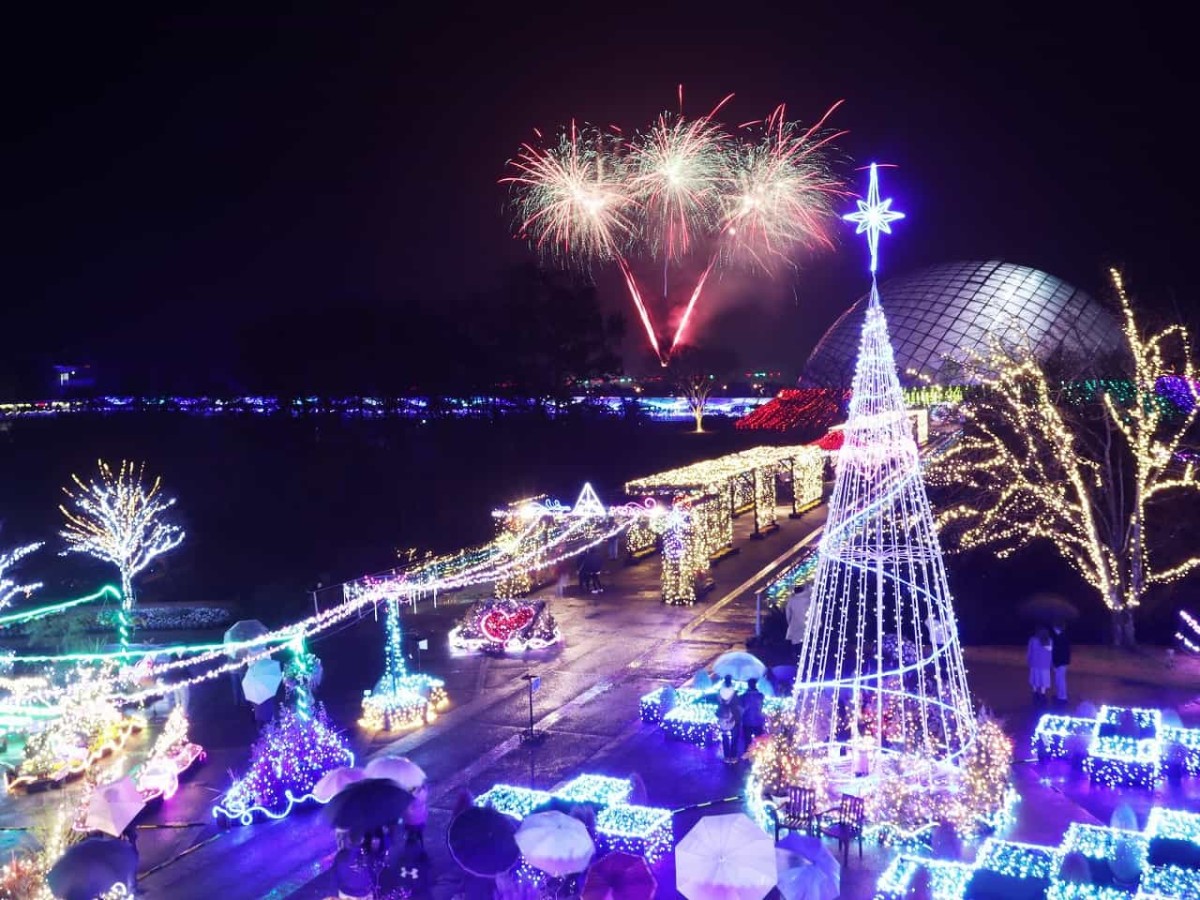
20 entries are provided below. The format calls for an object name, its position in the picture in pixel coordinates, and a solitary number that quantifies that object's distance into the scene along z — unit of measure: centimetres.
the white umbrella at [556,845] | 693
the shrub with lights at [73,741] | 1111
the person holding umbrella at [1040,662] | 1202
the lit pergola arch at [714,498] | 1861
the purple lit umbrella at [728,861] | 653
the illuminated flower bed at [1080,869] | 691
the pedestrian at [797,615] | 1455
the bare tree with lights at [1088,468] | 1505
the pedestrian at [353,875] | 777
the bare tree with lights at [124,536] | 2083
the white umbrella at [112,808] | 851
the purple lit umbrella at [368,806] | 736
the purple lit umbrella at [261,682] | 1255
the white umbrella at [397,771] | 871
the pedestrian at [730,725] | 1076
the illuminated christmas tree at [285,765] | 979
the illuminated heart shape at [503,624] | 1568
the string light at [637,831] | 820
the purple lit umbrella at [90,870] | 705
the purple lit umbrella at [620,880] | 707
